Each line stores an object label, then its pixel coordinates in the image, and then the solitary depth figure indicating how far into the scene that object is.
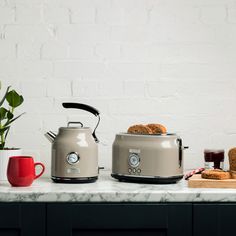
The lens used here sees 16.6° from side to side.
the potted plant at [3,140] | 2.83
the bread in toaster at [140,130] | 2.85
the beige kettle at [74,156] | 2.77
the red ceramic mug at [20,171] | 2.67
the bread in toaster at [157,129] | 2.89
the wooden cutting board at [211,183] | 2.68
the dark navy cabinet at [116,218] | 2.59
